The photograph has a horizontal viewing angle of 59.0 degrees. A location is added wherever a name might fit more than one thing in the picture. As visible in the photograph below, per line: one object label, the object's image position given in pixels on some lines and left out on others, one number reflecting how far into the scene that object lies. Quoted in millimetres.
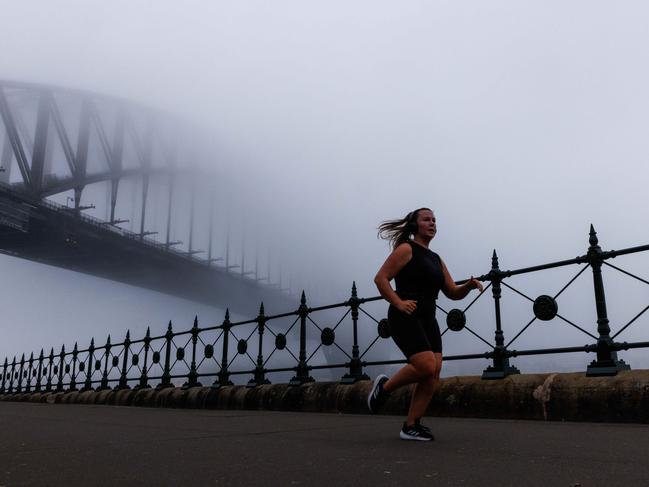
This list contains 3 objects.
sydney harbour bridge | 39031
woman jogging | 3430
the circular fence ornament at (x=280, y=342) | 8141
